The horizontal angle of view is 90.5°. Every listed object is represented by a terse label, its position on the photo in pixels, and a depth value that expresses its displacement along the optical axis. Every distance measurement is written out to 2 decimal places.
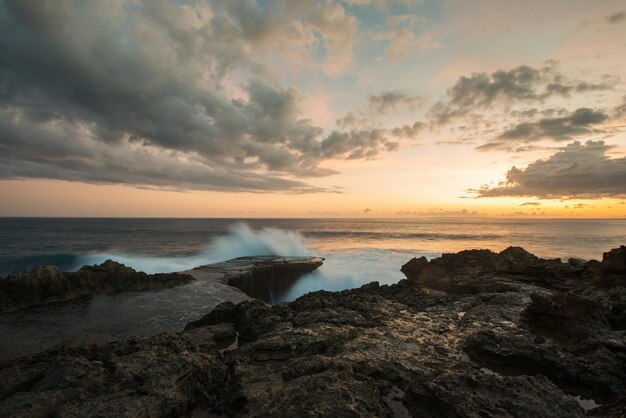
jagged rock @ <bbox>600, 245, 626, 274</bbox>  14.38
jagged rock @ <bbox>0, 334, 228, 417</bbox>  5.50
